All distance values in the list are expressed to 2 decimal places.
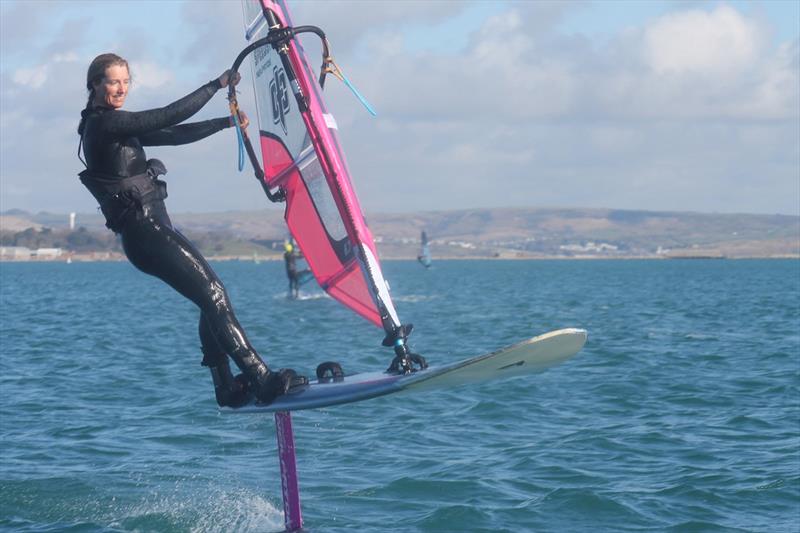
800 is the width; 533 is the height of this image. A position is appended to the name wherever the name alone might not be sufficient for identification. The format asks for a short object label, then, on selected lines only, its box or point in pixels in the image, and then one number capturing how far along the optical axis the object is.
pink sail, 14.77
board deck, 12.02
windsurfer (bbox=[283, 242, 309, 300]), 94.50
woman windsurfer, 12.08
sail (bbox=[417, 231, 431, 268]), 170.87
